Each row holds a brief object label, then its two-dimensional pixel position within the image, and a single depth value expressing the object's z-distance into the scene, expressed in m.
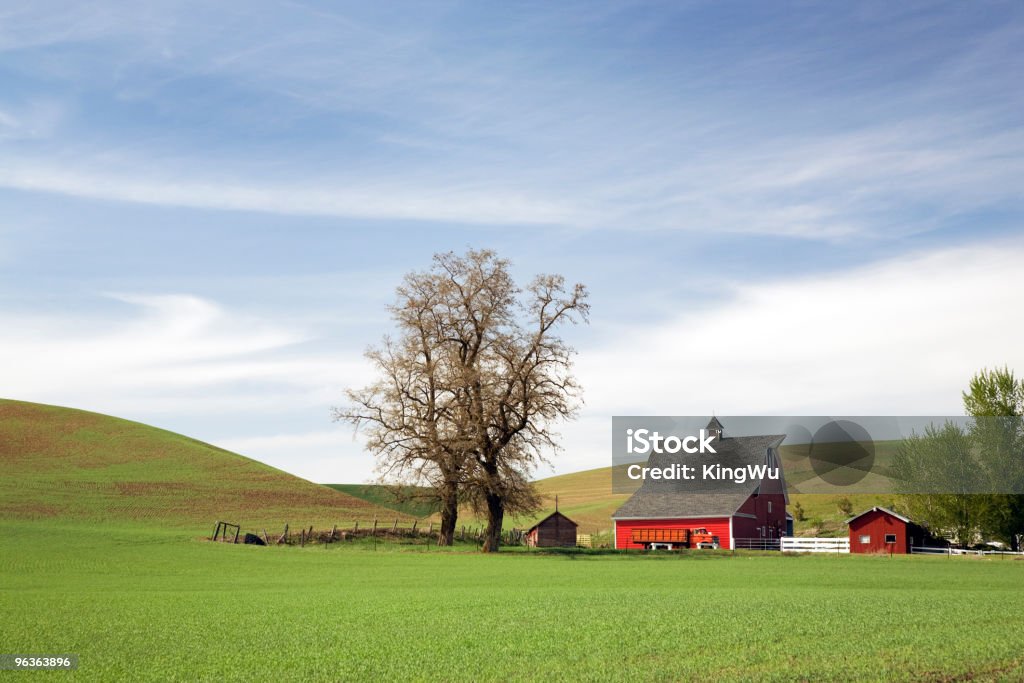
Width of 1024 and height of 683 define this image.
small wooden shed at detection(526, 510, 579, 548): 77.44
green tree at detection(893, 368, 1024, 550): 71.19
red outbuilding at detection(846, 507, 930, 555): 65.19
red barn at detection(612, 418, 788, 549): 70.19
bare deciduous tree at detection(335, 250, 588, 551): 55.88
